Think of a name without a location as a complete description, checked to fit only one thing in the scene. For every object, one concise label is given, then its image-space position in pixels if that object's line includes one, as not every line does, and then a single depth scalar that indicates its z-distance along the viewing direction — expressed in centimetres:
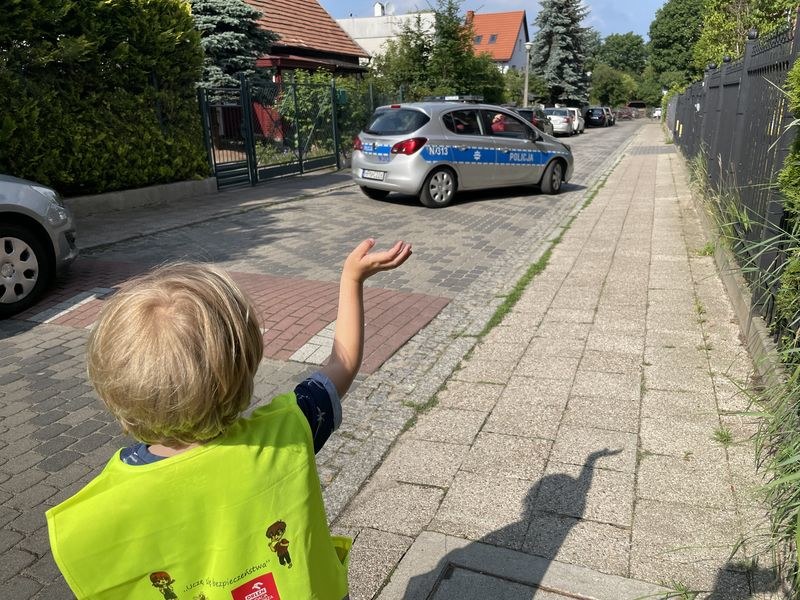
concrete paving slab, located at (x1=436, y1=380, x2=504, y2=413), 390
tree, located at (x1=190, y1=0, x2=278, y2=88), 1738
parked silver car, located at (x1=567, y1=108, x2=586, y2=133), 3709
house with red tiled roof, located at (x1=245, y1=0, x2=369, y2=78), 2308
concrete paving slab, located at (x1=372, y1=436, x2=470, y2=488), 314
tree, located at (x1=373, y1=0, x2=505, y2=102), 2438
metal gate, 1336
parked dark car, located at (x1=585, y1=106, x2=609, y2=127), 4750
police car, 1067
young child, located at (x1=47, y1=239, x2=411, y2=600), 113
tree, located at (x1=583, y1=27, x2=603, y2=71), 5384
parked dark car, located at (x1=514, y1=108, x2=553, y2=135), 2409
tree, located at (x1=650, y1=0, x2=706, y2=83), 6400
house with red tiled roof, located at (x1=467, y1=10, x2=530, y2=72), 6456
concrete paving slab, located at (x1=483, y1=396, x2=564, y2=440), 354
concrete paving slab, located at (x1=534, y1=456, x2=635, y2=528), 280
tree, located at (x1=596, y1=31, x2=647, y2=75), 11369
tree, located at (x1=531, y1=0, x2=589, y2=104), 5184
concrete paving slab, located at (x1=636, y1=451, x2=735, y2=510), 288
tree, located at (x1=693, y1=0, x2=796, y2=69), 1236
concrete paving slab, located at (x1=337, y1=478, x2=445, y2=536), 279
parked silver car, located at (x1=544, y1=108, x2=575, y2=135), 3550
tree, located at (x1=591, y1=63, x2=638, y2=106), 7606
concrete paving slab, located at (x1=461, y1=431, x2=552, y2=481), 316
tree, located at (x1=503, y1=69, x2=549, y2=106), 4503
